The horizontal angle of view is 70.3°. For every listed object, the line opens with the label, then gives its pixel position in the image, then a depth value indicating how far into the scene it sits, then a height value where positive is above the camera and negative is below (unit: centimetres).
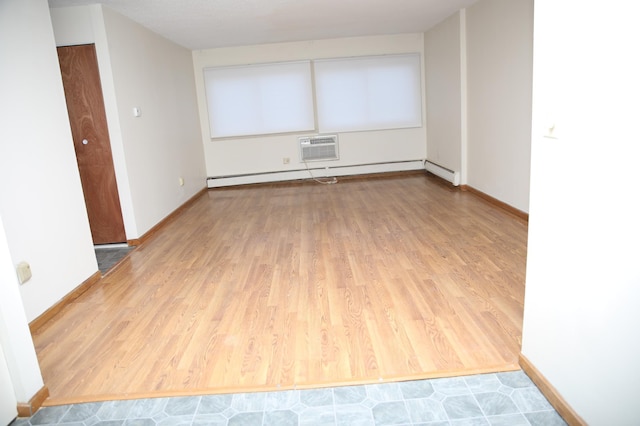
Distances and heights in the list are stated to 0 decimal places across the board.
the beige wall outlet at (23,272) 273 -81
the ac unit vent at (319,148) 761 -57
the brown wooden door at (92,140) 423 -9
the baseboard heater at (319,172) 766 -99
